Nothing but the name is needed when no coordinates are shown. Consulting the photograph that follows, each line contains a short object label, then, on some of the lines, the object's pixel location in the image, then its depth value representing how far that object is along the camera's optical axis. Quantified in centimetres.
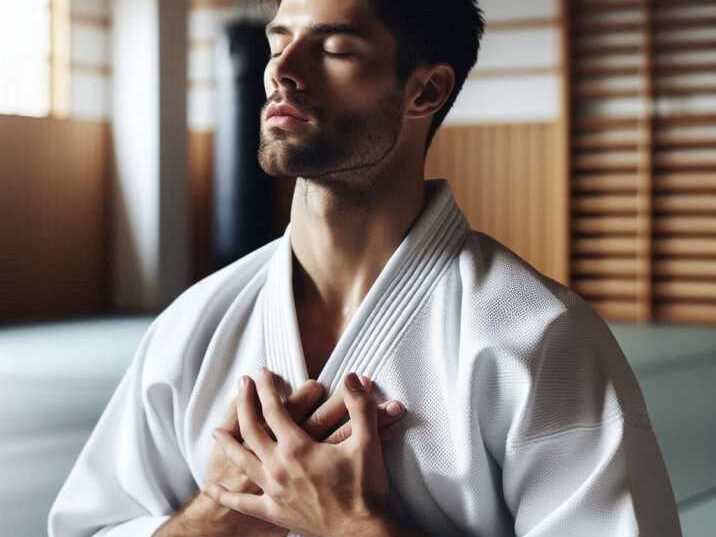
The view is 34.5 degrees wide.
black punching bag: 1080
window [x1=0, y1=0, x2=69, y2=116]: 1015
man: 127
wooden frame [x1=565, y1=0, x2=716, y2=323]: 1006
